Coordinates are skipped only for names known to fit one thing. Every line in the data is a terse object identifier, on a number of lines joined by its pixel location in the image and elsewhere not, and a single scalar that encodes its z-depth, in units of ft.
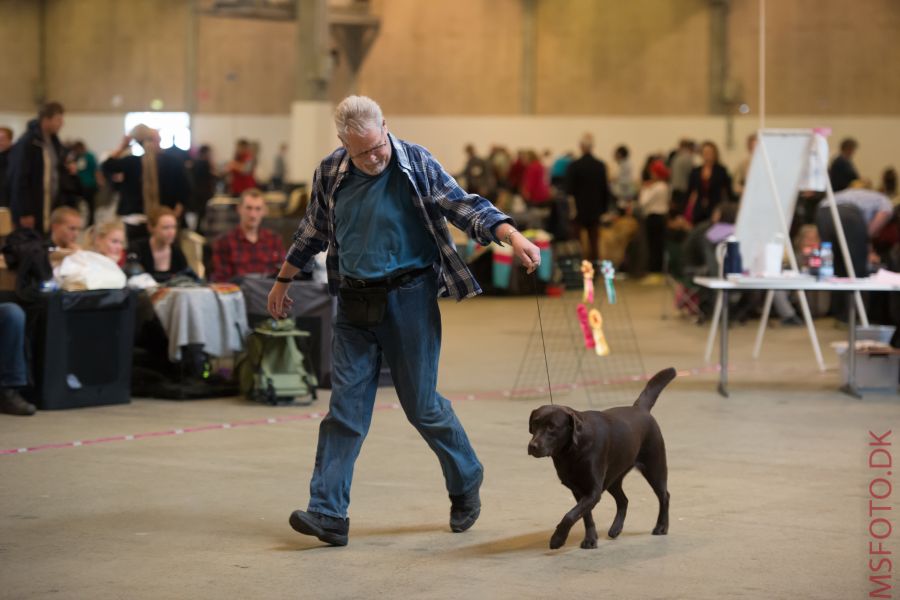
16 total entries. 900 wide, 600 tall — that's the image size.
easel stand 48.44
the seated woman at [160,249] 45.87
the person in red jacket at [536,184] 103.74
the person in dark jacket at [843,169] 80.68
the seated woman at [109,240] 43.81
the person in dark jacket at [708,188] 78.36
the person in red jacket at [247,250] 46.51
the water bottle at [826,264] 45.48
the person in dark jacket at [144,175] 64.60
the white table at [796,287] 43.66
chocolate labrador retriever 23.53
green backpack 41.97
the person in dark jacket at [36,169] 54.74
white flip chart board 50.28
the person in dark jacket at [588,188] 87.88
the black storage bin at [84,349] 39.74
